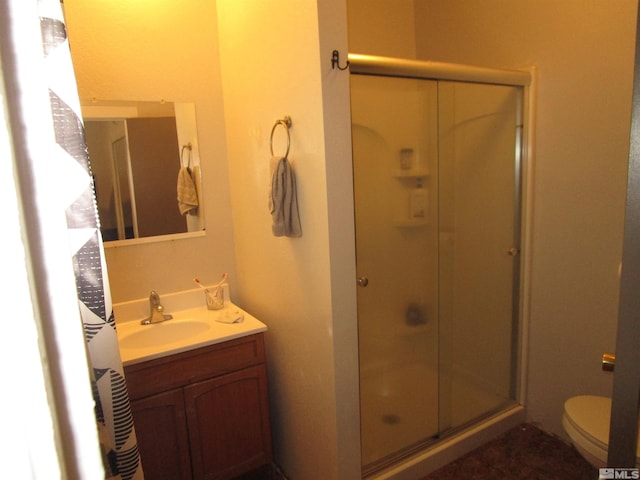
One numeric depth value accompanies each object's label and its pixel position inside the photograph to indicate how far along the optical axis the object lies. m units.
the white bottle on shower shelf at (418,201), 2.09
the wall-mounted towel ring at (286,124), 1.56
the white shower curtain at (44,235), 0.29
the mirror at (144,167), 1.82
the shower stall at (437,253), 1.92
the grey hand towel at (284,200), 1.56
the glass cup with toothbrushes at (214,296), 2.08
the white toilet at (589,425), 1.47
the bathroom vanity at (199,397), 1.60
